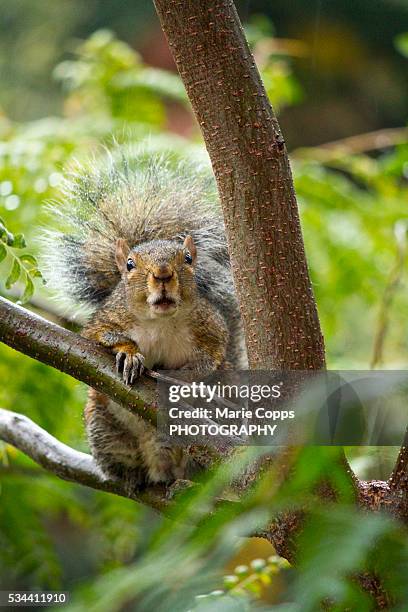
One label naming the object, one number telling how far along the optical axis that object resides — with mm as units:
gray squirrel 1507
